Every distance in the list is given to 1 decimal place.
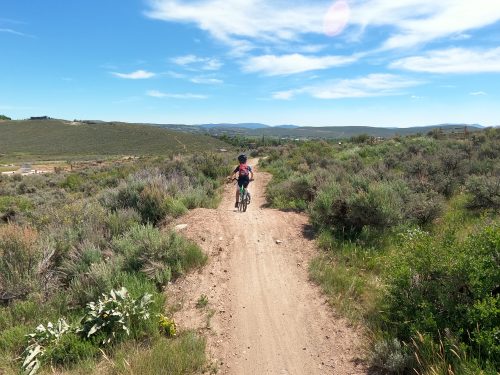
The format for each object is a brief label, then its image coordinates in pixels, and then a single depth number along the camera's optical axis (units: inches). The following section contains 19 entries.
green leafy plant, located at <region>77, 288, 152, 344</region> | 166.6
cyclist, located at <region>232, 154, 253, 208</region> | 415.2
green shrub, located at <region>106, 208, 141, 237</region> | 309.0
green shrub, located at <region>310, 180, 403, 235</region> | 290.7
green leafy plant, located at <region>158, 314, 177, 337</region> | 176.7
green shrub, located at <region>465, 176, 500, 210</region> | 341.7
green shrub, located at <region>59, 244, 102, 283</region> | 229.5
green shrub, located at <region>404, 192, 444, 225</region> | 321.4
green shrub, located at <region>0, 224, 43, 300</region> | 209.2
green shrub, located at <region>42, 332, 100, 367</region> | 155.8
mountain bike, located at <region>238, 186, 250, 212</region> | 406.9
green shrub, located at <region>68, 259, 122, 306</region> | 198.2
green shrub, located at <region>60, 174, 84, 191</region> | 894.4
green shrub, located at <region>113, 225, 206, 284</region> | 228.8
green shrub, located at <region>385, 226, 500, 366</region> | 125.4
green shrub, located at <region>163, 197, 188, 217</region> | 355.6
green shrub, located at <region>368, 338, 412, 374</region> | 141.7
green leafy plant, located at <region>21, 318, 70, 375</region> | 151.0
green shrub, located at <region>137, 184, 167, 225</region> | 357.7
